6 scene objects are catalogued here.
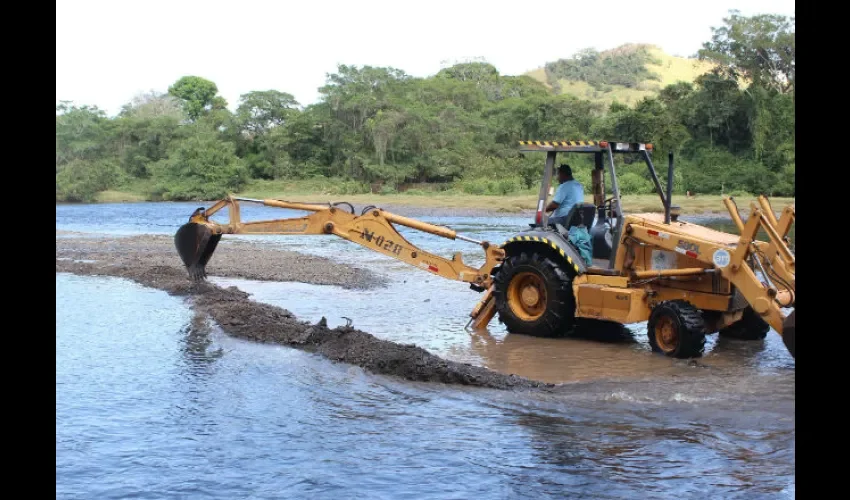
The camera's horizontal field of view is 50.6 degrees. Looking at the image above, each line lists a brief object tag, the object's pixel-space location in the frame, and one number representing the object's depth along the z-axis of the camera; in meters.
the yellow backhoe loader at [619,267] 8.87
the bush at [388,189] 54.11
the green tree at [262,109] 64.56
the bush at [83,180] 56.03
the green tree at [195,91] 80.00
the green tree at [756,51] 48.06
